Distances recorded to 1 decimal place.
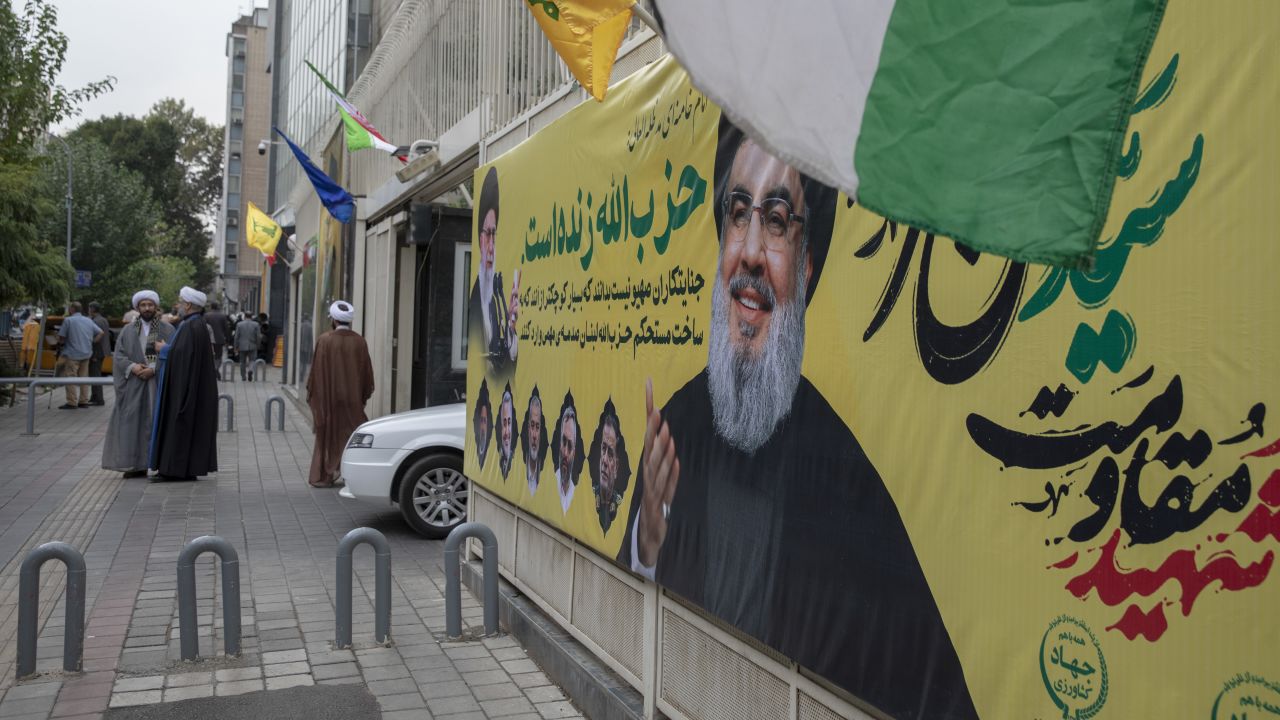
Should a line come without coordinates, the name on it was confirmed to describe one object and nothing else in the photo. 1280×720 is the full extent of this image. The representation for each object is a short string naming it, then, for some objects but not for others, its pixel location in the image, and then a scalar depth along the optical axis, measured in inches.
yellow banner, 75.0
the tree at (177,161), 2642.7
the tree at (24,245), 783.7
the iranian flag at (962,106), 52.3
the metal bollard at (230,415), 732.7
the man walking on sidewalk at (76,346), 871.1
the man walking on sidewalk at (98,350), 949.8
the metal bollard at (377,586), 240.1
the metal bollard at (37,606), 216.5
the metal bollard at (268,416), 737.0
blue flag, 601.9
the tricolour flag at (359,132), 507.2
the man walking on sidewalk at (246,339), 1371.8
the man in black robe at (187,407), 509.0
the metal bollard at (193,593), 227.3
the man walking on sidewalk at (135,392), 513.7
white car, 382.9
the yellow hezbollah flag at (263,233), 989.2
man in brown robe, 496.7
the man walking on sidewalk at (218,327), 1258.6
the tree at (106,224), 1777.8
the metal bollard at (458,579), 251.0
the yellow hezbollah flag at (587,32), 139.9
